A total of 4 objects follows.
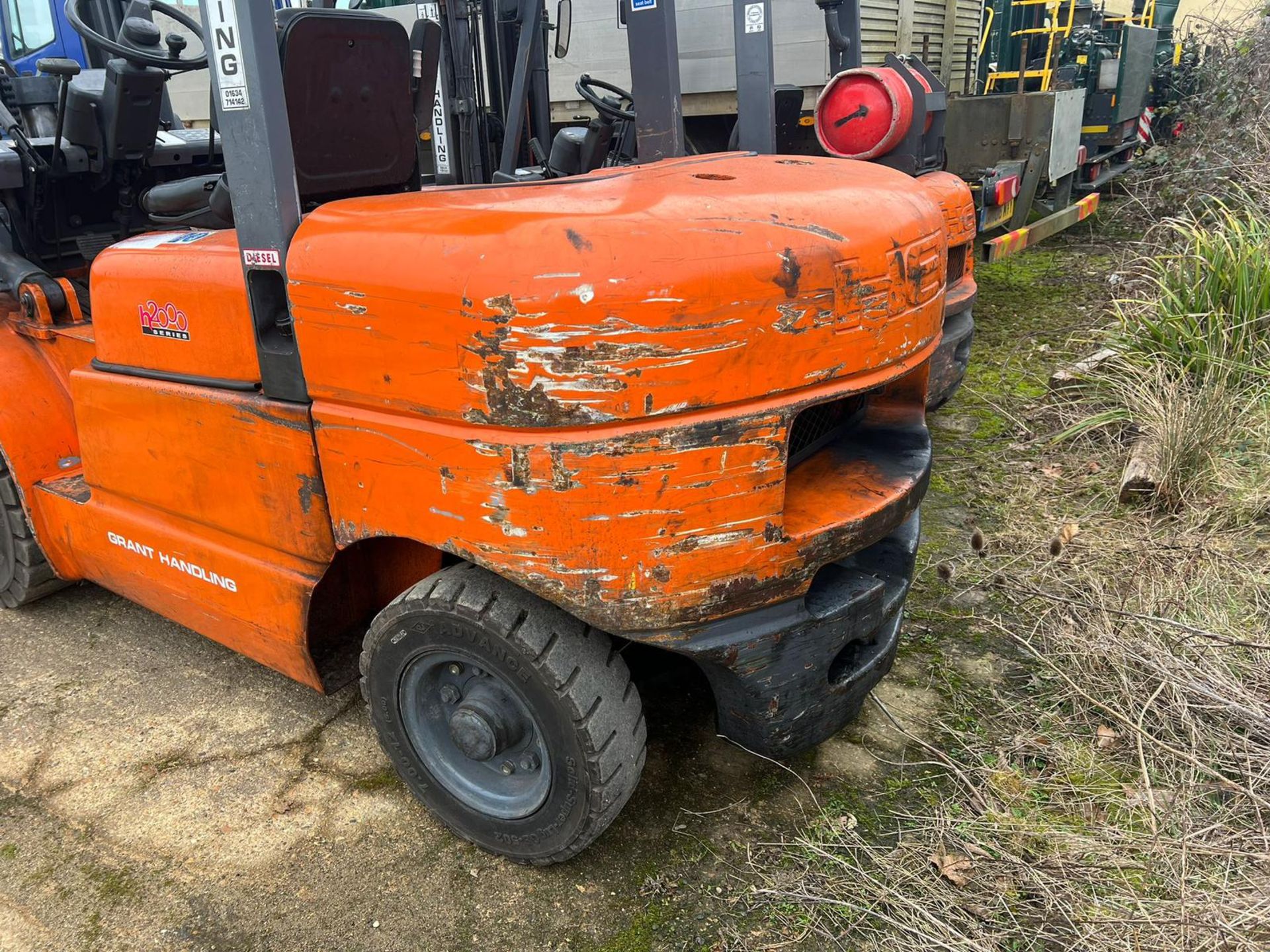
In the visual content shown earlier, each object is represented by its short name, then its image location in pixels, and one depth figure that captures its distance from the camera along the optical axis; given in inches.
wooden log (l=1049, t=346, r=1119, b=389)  207.0
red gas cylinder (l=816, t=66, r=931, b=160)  199.9
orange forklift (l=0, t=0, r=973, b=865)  74.7
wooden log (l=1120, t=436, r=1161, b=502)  156.7
